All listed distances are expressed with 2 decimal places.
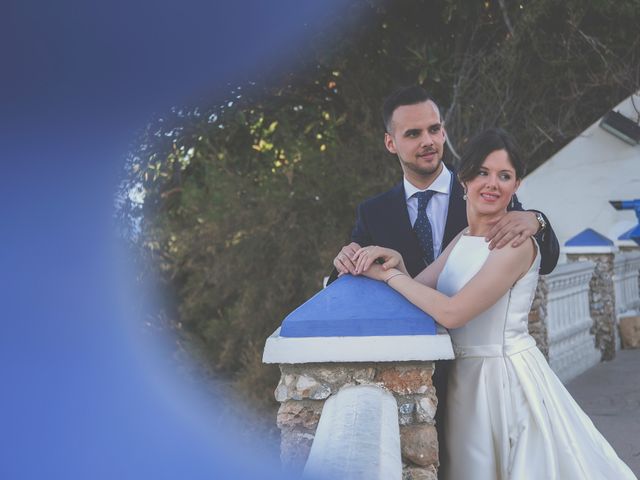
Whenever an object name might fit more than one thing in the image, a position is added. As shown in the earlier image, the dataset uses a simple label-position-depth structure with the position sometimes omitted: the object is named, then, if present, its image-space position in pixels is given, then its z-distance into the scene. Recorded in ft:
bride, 7.93
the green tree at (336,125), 34.04
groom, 9.95
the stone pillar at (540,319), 21.66
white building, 37.45
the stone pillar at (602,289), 27.94
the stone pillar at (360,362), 7.35
